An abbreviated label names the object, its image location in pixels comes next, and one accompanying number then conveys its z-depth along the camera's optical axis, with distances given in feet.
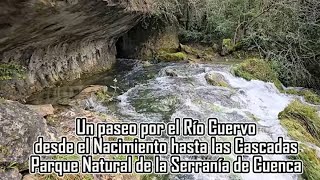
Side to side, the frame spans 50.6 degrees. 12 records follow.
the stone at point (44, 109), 16.23
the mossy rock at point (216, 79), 31.68
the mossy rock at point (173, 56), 48.85
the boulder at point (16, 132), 11.74
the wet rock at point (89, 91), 25.02
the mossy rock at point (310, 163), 17.04
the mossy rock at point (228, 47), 52.37
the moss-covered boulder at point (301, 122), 20.60
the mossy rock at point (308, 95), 30.78
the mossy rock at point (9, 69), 21.84
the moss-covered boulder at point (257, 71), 35.12
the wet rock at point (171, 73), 35.52
